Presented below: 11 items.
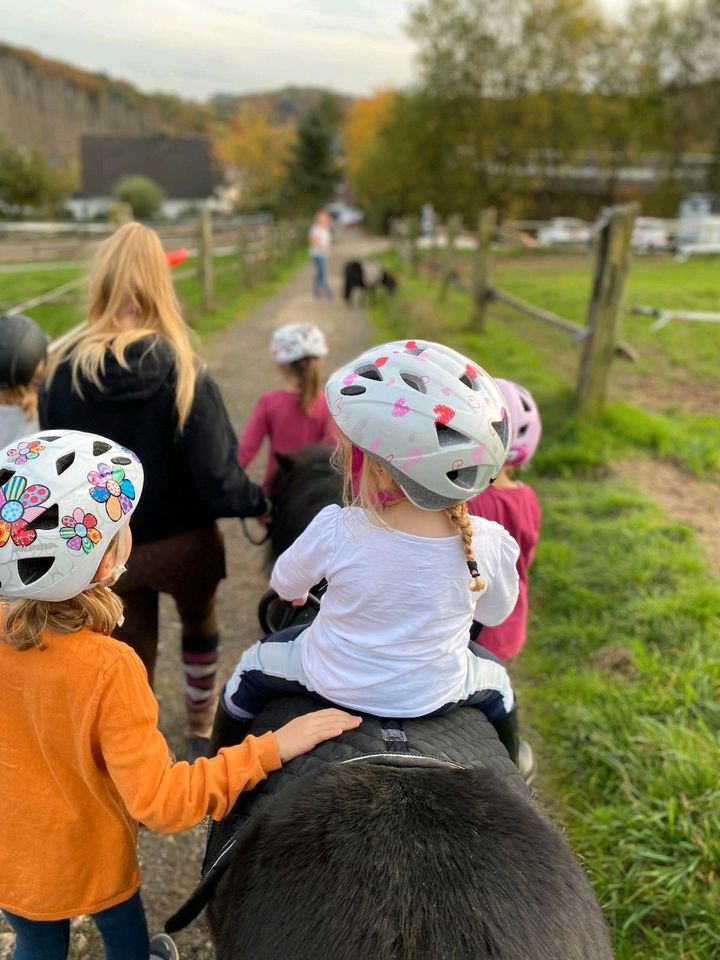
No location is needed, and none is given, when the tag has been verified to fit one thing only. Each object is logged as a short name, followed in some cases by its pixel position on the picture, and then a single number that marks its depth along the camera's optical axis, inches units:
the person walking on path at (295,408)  128.3
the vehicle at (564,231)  1091.3
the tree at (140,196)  1652.3
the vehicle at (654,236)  944.9
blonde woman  86.4
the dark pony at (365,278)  559.5
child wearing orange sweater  54.4
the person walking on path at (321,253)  603.6
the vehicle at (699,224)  914.1
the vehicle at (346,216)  2790.4
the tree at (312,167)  1876.2
